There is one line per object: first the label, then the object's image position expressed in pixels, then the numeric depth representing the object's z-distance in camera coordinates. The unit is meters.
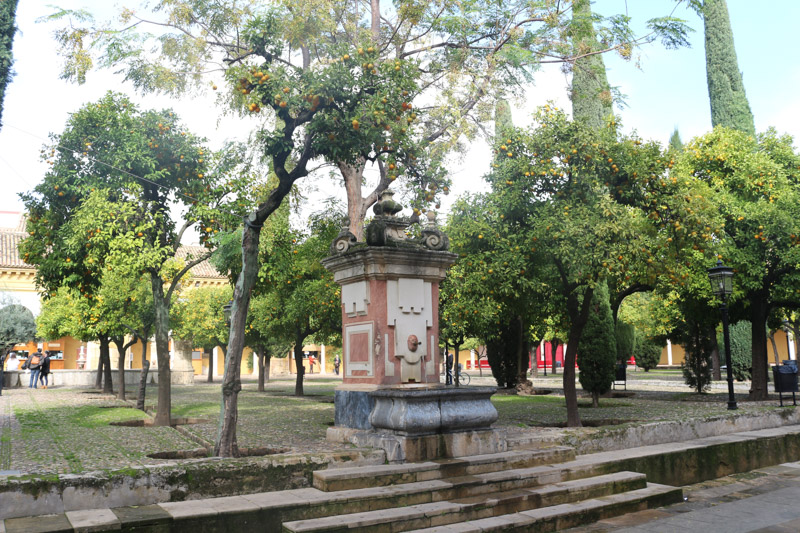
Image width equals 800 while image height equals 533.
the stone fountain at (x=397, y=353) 7.50
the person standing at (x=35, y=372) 29.73
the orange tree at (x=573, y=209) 11.07
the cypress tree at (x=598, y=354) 18.58
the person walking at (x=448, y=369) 27.08
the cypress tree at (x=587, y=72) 17.02
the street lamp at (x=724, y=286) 13.33
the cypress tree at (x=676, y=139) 53.84
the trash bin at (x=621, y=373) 24.22
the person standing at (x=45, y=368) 29.48
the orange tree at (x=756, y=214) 17.11
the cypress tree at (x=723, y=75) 28.81
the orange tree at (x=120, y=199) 12.61
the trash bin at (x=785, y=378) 14.54
